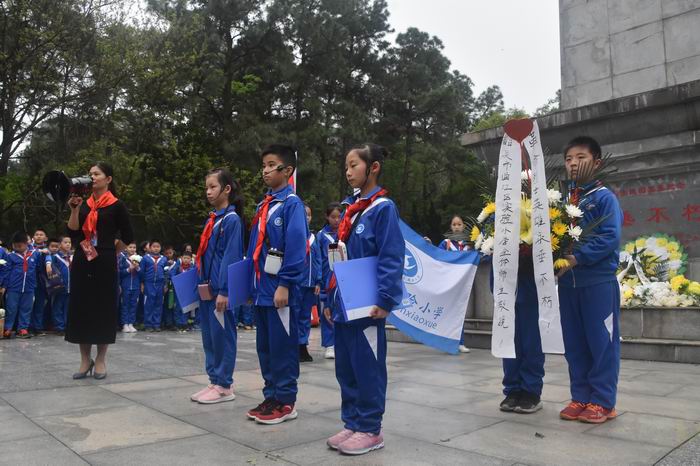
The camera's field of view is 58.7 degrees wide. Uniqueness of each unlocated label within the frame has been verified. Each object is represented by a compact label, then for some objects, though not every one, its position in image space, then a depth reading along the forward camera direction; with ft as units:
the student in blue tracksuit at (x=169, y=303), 43.73
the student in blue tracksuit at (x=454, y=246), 26.83
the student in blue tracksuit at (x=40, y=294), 37.29
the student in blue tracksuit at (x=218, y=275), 15.79
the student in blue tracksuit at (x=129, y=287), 40.52
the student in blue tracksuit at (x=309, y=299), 22.89
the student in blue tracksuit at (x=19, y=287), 35.27
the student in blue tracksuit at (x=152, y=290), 42.39
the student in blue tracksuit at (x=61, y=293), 37.58
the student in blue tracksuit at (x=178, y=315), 43.86
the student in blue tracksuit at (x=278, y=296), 13.67
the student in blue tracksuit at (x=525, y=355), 14.75
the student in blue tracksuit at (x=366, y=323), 11.66
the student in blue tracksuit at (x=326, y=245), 24.56
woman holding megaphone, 18.43
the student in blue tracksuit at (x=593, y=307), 13.78
